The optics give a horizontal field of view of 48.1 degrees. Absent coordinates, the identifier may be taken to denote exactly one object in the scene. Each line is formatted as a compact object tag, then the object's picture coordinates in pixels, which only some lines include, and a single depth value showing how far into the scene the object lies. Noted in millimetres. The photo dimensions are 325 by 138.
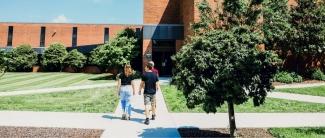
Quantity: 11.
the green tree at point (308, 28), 26516
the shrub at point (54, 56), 48250
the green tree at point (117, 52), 30531
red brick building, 32688
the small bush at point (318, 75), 27219
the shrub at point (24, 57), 48938
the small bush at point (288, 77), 25484
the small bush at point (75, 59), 47206
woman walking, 10828
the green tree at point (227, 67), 7500
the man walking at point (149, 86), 10656
